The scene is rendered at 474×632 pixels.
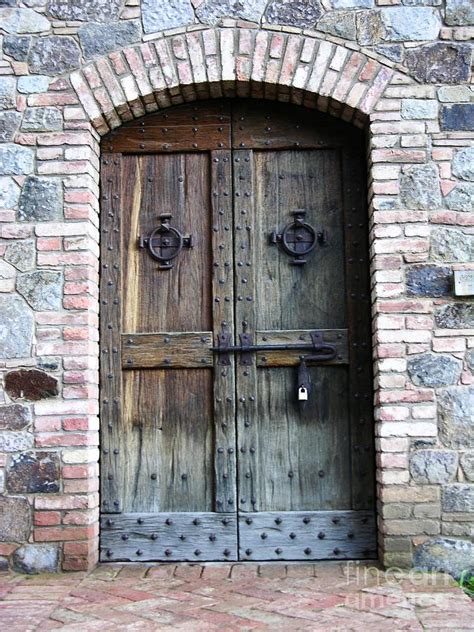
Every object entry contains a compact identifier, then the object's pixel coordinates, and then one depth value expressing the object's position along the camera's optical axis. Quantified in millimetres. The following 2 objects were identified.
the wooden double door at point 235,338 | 4090
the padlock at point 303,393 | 4066
